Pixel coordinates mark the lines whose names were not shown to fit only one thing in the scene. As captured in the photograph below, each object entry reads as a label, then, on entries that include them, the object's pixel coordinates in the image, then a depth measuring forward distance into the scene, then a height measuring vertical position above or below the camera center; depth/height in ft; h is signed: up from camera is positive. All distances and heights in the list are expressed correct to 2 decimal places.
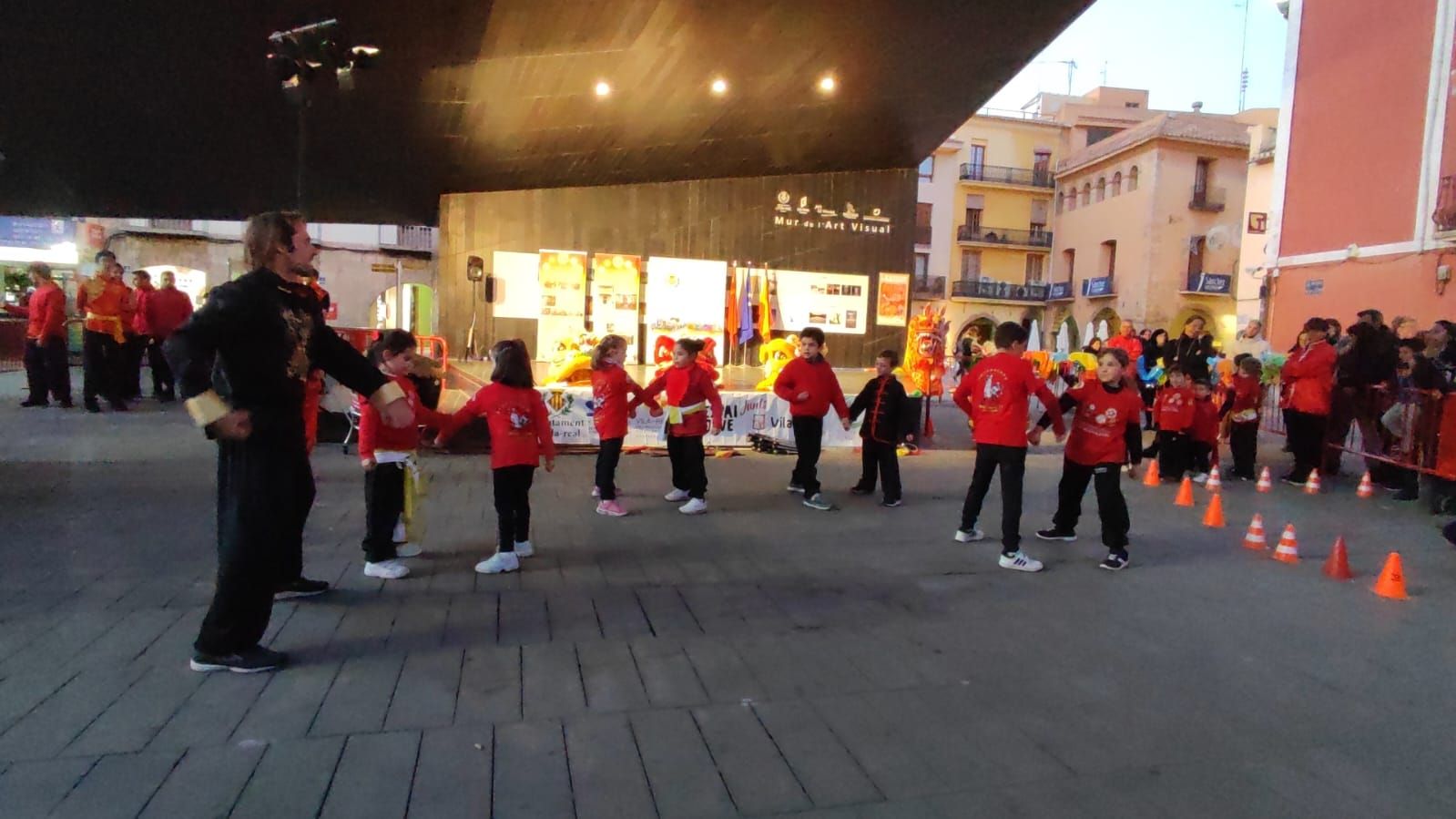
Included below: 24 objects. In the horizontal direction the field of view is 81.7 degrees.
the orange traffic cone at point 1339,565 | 18.38 -4.46
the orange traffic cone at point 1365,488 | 28.81 -4.32
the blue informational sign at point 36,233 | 106.01 +9.64
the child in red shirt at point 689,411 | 23.66 -2.12
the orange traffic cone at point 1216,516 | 23.54 -4.47
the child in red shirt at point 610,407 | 22.72 -2.04
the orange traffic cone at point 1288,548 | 19.74 -4.46
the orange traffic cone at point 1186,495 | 26.35 -4.40
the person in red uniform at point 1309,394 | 31.01 -1.30
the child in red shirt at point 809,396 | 24.85 -1.66
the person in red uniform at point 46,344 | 35.65 -1.46
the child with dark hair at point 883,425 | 25.31 -2.50
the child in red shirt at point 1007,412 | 18.54 -1.45
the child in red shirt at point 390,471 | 16.37 -2.90
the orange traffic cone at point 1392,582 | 17.01 -4.44
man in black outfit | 11.06 -1.27
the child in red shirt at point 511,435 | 17.17 -2.17
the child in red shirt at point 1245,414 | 32.01 -2.18
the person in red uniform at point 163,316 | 39.22 -0.08
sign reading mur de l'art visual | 59.57 +8.79
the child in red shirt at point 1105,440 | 18.88 -2.04
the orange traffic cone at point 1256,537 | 20.75 -4.41
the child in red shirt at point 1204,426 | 31.12 -2.62
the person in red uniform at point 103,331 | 36.09 -0.79
